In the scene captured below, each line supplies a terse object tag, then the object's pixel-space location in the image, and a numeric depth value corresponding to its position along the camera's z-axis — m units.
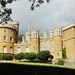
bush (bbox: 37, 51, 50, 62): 34.31
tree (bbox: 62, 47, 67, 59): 37.52
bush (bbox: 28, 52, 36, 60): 36.49
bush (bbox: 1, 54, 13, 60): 37.56
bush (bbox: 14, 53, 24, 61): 37.85
